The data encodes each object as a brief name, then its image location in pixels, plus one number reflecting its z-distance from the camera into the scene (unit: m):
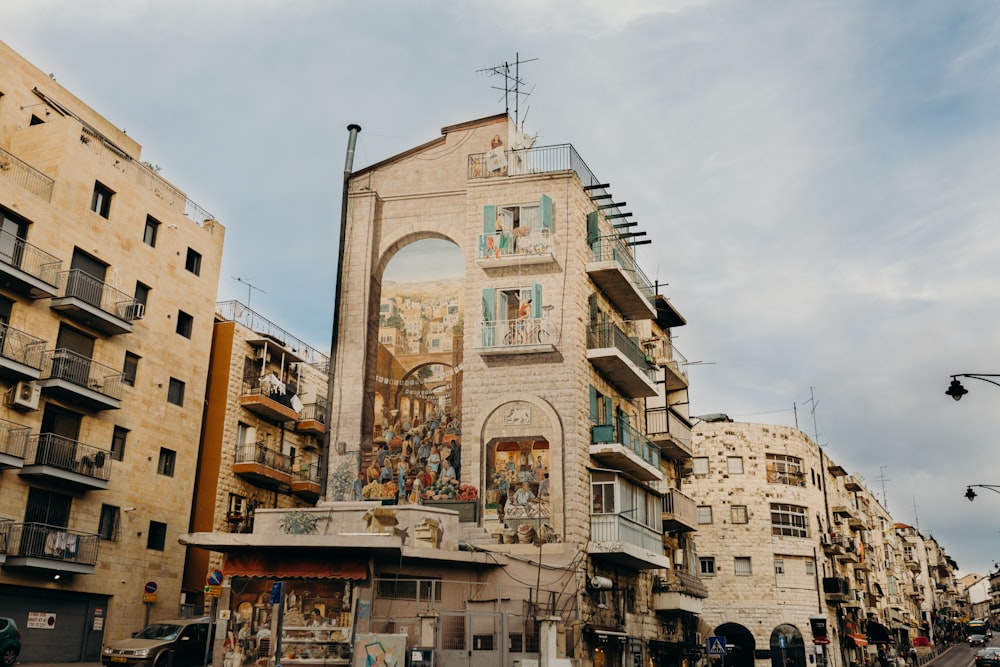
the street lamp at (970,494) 31.03
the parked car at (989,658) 49.92
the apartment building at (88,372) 29.52
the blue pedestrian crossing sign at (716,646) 35.06
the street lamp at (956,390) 23.00
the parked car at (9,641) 24.44
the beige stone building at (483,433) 25.56
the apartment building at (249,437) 38.91
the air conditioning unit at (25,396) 29.15
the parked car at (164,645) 24.03
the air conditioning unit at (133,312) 34.06
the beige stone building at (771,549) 50.09
